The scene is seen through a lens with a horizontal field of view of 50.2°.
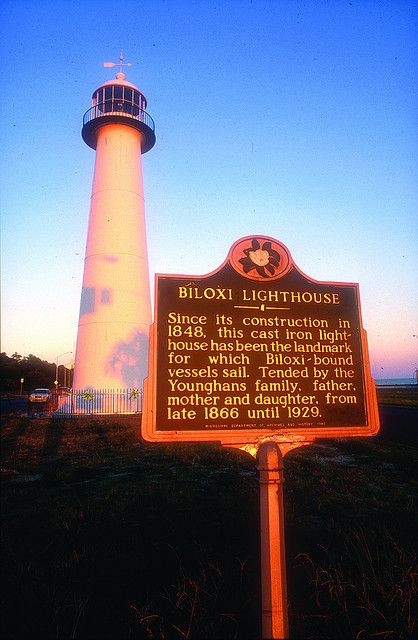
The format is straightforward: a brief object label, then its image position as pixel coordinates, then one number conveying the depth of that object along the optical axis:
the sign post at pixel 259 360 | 3.80
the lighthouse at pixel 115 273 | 21.98
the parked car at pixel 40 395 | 34.14
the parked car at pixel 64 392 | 23.43
